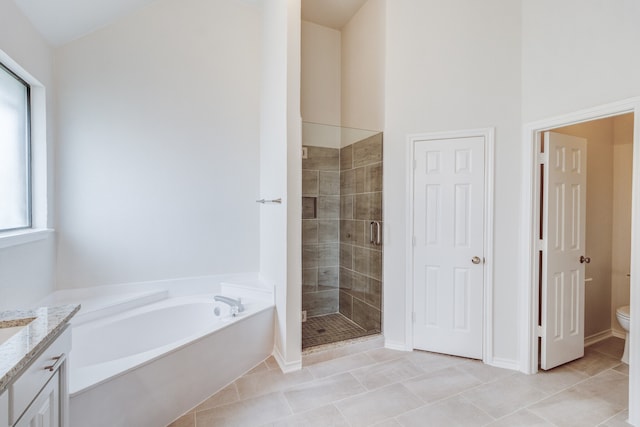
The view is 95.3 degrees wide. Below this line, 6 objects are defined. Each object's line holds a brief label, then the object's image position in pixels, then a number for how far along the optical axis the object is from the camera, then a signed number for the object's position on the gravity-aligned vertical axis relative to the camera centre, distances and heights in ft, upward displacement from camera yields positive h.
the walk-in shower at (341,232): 10.09 -0.89
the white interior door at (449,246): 8.46 -1.11
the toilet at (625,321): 8.31 -3.25
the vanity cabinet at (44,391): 2.73 -1.95
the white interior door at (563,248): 7.93 -1.11
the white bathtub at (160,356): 5.00 -3.34
